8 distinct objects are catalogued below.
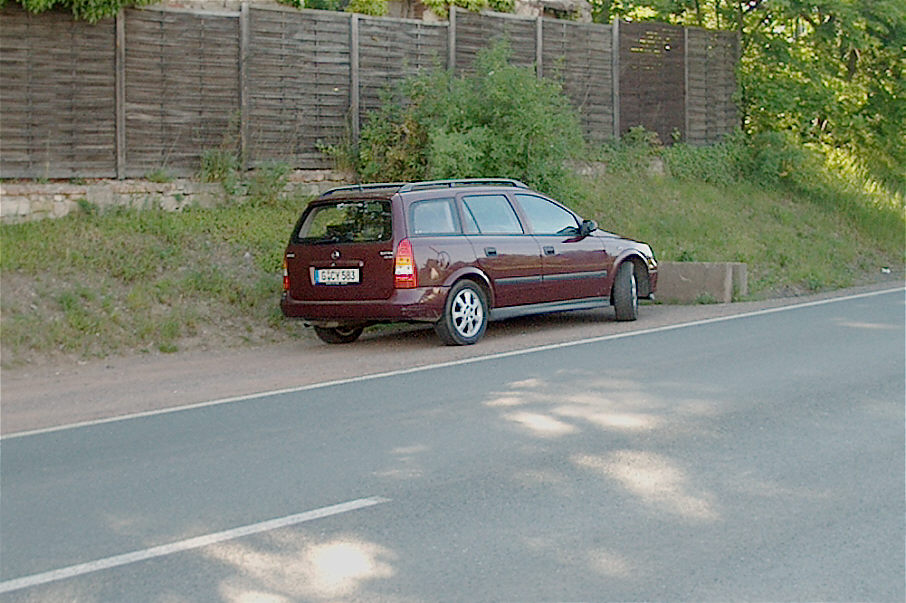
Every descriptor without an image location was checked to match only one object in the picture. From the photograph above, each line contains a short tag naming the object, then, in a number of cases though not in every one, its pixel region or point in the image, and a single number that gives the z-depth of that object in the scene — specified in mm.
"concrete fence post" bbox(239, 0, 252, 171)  16734
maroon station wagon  12328
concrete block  16797
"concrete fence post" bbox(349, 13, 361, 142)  17875
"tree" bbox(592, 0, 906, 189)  24312
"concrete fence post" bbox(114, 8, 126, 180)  15516
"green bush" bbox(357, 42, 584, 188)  16859
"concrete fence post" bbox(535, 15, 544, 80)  20781
